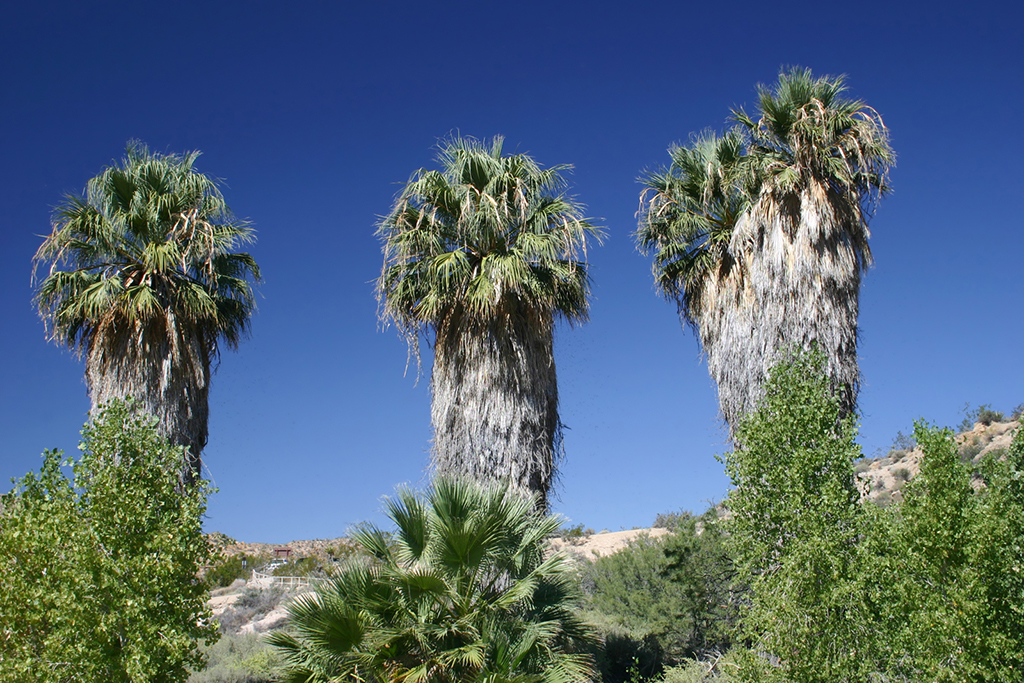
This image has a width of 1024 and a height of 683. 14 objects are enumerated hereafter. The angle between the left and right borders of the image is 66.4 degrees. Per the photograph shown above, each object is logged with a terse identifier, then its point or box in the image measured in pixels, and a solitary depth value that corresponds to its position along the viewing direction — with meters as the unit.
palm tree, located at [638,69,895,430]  12.85
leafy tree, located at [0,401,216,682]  8.84
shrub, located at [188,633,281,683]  14.26
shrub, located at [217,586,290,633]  22.44
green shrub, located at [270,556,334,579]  28.62
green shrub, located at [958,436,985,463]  26.95
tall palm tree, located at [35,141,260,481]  13.34
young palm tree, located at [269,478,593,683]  8.62
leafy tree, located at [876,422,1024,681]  8.26
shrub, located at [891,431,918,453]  35.31
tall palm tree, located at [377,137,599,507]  12.59
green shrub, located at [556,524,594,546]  38.72
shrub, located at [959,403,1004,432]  33.46
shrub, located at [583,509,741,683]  15.76
